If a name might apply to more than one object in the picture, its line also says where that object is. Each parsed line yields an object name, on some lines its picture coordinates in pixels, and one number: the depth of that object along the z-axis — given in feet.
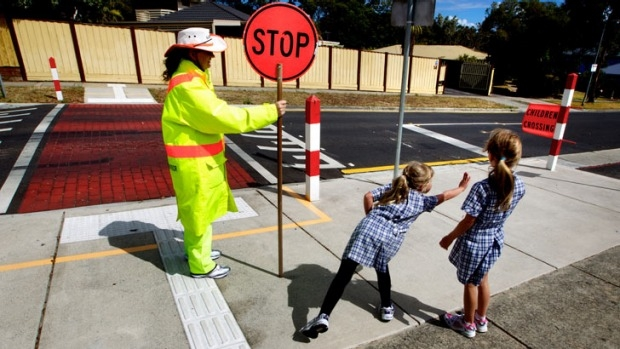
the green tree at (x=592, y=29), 88.38
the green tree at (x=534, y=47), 98.63
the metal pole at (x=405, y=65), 15.38
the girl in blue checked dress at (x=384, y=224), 7.72
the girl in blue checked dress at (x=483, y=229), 7.27
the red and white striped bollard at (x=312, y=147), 14.67
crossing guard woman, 8.32
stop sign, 8.77
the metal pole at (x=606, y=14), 89.51
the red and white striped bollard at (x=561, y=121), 20.02
